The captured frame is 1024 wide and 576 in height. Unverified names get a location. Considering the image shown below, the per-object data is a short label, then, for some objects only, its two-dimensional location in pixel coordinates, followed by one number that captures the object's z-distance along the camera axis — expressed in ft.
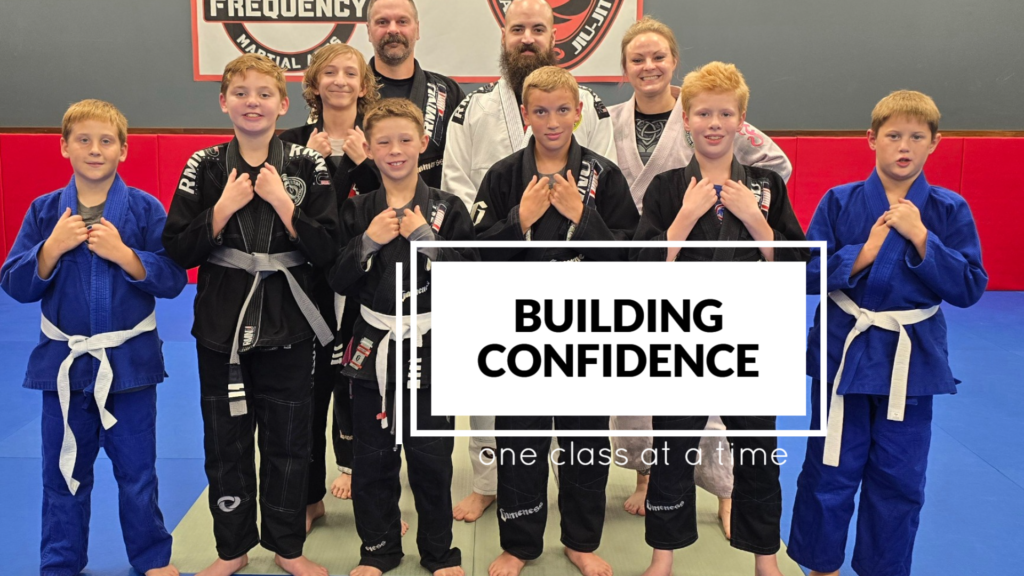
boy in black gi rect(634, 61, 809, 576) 7.98
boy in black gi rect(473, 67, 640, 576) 8.31
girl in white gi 10.05
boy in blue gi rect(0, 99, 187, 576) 8.27
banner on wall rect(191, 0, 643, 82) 22.16
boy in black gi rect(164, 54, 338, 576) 8.29
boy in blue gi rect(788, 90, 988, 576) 7.89
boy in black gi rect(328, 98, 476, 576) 8.24
